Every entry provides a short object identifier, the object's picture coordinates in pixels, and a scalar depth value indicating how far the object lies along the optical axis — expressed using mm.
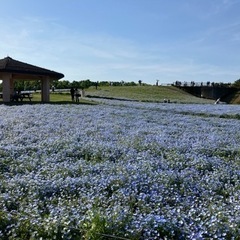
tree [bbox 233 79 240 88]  74524
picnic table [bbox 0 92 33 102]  24207
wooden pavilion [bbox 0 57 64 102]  23327
